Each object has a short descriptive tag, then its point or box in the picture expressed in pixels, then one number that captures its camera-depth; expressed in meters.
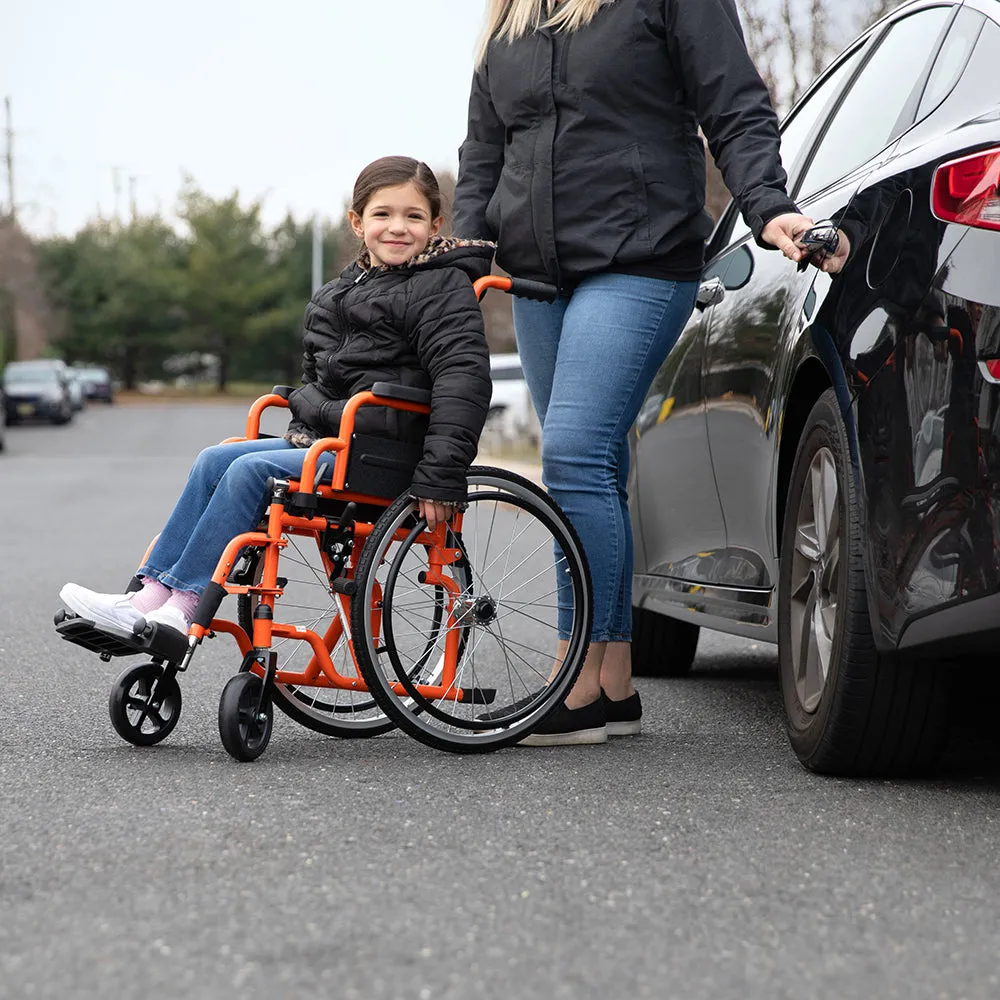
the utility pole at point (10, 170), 63.09
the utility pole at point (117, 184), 91.56
